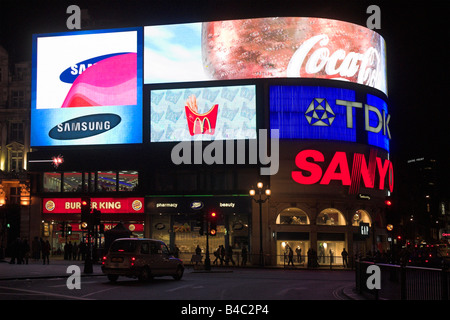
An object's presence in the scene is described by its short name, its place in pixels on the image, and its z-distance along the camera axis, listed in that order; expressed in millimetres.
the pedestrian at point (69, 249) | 51812
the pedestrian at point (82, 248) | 49575
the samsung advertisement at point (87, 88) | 60406
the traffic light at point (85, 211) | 32031
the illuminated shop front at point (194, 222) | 56125
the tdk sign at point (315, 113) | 56625
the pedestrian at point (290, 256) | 49750
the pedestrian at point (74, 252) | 53356
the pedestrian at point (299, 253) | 53312
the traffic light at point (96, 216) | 32625
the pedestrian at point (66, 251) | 52094
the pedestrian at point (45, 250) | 43656
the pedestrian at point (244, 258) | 50500
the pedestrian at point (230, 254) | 49962
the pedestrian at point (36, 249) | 48562
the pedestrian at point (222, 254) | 49375
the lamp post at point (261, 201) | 46812
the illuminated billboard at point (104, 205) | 58531
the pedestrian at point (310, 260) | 49656
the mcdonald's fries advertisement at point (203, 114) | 57219
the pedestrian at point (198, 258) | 42250
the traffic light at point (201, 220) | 39938
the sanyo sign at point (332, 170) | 55719
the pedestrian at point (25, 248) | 42672
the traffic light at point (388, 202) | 27531
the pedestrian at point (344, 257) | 49988
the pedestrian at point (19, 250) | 41750
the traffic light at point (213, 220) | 40147
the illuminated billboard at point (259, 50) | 57656
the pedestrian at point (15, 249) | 41994
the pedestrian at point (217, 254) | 49488
